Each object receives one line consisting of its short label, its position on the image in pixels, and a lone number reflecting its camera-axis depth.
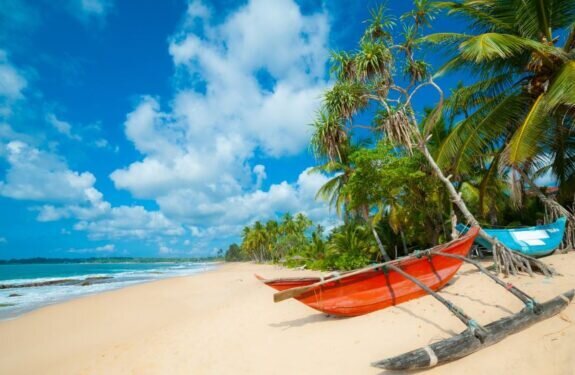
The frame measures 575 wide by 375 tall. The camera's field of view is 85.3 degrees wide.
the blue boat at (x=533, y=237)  8.09
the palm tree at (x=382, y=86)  8.87
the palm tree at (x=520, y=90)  7.26
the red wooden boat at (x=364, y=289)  5.71
